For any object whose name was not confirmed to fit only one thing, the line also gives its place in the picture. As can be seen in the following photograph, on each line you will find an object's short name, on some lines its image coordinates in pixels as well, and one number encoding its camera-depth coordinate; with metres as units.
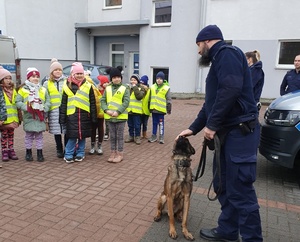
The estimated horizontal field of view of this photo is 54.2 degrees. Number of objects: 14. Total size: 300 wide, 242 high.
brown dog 3.12
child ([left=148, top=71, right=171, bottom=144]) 7.11
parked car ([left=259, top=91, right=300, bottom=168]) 4.37
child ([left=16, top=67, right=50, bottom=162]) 5.30
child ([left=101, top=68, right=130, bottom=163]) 5.57
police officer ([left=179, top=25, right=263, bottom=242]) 2.50
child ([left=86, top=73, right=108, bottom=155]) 6.12
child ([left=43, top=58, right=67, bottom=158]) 5.56
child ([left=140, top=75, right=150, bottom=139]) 7.27
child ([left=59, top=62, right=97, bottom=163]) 5.37
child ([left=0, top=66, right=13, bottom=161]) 5.39
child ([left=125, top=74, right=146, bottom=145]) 7.09
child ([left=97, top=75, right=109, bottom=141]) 6.86
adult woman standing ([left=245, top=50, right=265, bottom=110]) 5.17
